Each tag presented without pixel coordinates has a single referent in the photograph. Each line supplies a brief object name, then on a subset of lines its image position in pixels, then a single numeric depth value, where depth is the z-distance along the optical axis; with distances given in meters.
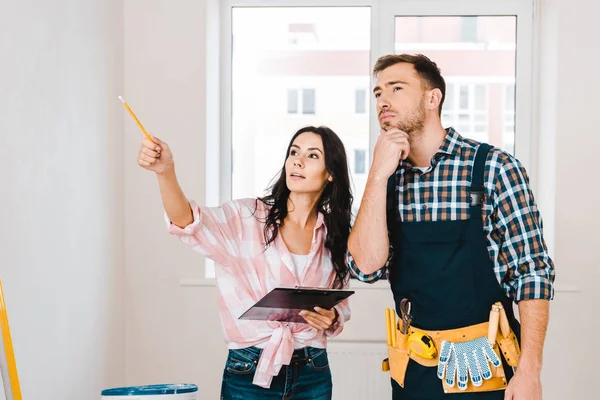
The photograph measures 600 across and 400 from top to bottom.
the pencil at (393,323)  1.97
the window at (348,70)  3.49
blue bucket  2.04
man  1.81
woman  2.00
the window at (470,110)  3.52
